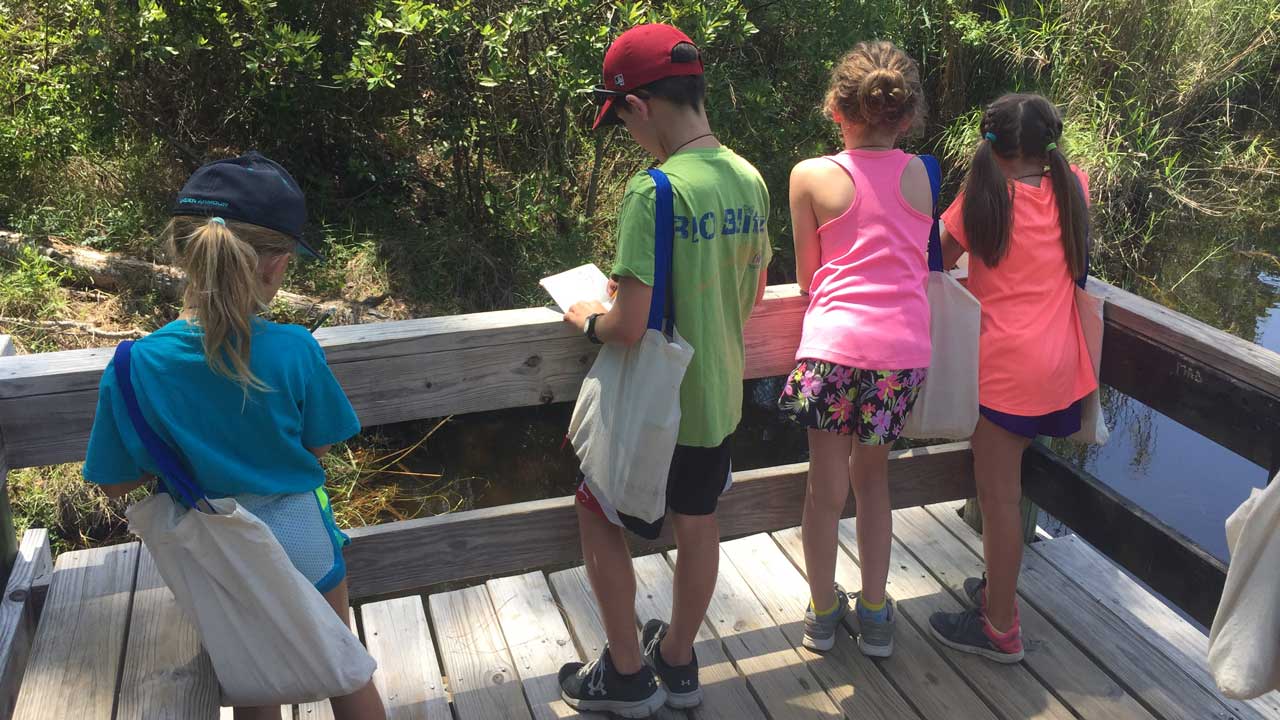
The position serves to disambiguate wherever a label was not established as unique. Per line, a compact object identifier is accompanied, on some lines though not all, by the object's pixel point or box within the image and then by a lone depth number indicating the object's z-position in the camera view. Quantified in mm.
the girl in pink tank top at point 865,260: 2375
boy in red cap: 2064
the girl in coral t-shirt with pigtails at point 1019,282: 2496
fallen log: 5770
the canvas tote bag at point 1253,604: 1639
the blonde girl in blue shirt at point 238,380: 1706
